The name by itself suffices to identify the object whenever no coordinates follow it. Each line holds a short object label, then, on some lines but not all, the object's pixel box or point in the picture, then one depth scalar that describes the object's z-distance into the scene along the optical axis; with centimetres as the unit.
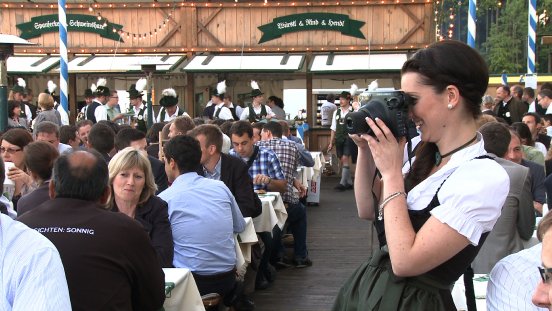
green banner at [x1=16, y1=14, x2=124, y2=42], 1688
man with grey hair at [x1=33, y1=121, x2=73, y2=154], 706
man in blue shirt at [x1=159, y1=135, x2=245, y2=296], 470
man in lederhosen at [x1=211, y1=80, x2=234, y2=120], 1450
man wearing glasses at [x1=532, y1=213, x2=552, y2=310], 150
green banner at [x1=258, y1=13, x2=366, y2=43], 1623
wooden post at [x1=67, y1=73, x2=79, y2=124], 1716
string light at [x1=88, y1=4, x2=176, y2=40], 1669
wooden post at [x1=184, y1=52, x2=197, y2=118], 1683
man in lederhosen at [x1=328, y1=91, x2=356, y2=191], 1337
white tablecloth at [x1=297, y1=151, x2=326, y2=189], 1003
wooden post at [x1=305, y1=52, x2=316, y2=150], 1623
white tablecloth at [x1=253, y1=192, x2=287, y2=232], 666
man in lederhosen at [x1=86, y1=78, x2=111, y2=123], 1288
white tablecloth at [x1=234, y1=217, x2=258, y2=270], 589
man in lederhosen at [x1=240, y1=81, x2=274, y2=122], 1428
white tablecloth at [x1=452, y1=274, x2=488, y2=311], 319
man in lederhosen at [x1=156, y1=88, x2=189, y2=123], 1183
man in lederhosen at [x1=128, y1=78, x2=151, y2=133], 1326
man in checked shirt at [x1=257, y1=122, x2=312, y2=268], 773
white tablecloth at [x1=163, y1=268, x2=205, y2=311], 393
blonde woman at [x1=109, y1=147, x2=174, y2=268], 438
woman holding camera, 184
